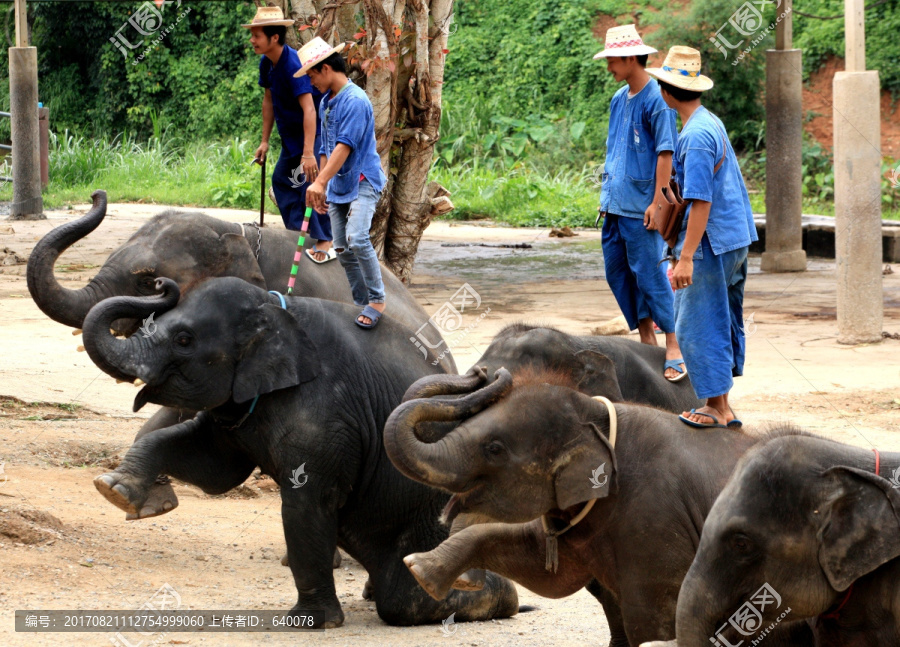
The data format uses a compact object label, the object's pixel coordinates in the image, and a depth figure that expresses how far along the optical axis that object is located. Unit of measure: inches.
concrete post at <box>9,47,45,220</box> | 1365.6
